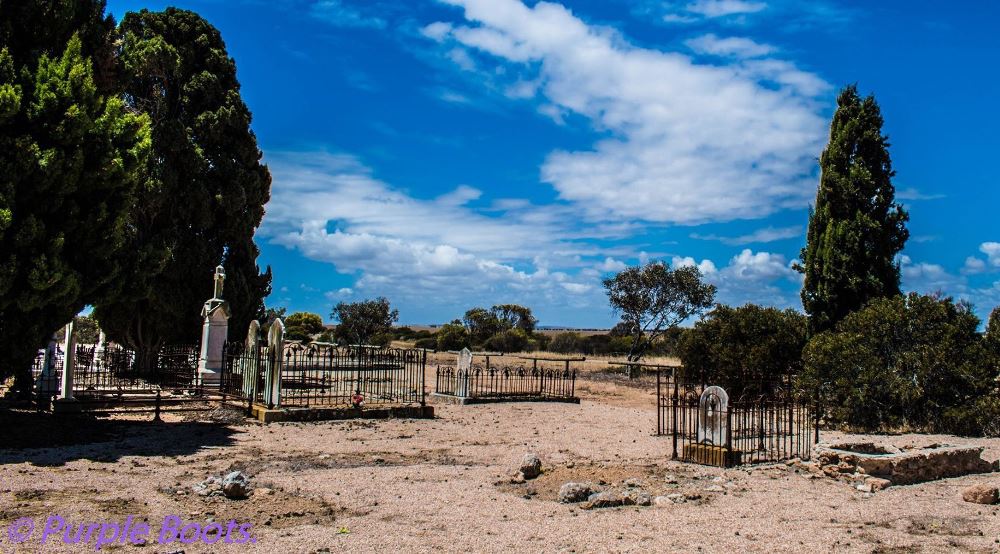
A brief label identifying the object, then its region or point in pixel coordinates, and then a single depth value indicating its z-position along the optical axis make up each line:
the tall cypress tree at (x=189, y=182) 23.95
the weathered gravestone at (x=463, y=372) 21.62
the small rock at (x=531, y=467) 9.91
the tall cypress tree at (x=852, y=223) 20.03
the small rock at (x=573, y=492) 8.47
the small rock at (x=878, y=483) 9.62
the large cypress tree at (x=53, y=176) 11.35
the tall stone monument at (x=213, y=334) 21.06
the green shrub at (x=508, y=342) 58.37
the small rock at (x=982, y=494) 8.65
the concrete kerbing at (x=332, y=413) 15.68
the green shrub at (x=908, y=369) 15.50
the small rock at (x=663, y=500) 8.40
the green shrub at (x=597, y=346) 60.41
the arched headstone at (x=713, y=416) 11.04
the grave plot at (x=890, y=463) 9.96
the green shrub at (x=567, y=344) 61.62
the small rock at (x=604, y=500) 8.23
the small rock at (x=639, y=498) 8.40
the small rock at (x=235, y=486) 8.13
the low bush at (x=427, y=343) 57.20
